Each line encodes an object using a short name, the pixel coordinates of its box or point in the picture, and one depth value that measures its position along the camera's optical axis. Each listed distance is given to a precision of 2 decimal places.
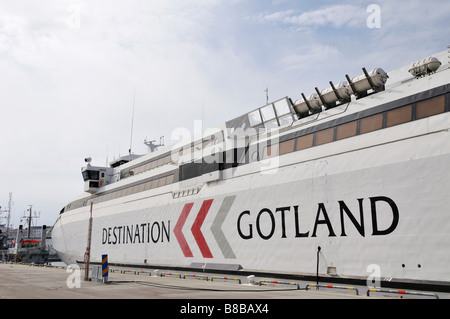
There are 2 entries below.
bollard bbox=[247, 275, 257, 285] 15.56
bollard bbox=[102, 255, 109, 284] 16.89
